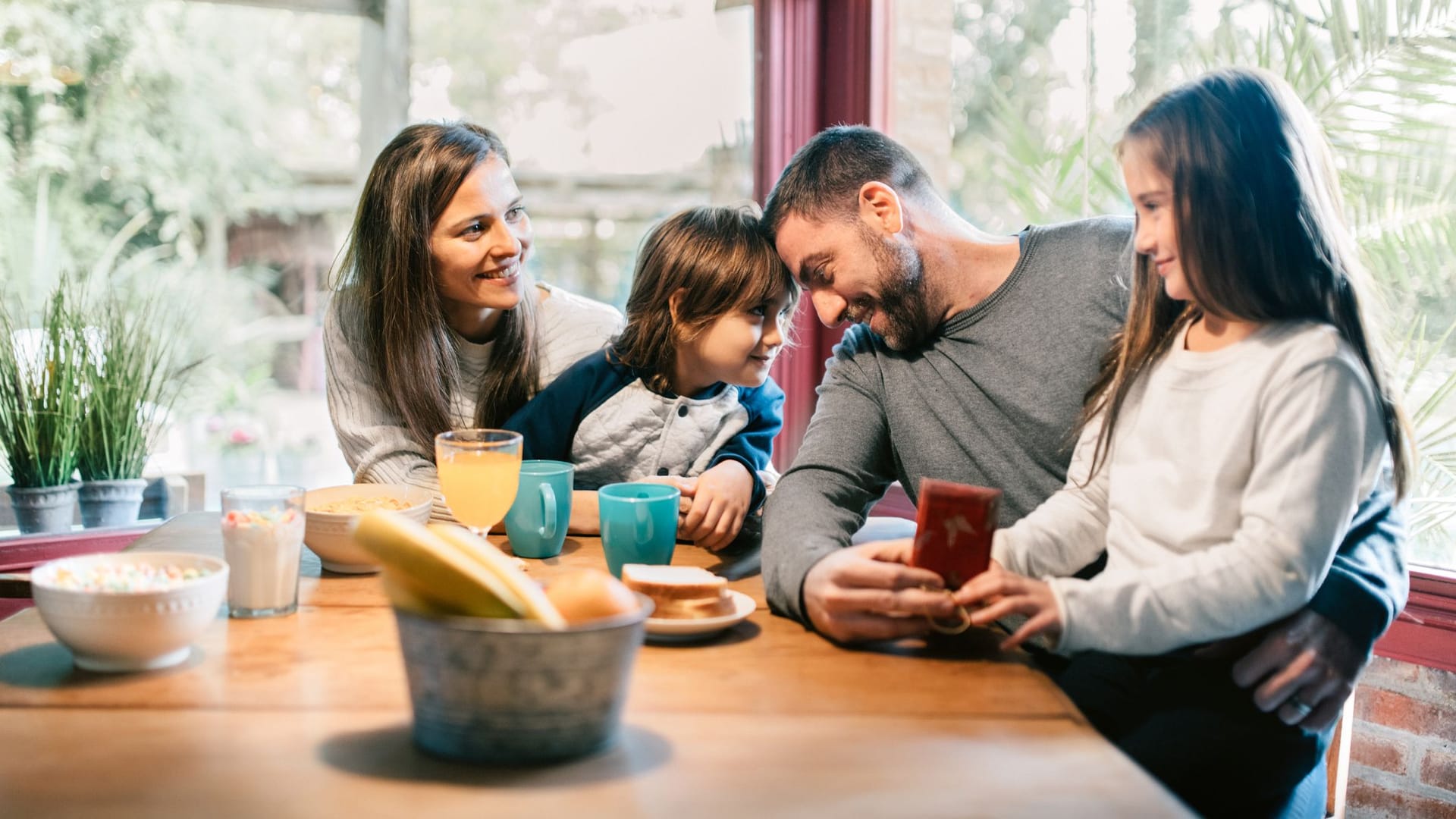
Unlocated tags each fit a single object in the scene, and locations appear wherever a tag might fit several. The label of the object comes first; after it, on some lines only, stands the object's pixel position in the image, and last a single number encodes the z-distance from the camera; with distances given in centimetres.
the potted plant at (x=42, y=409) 269
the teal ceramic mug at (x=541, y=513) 154
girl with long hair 115
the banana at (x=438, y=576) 91
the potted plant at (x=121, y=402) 276
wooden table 87
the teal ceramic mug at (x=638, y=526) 145
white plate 122
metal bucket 90
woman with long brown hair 204
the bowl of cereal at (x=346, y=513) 145
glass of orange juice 145
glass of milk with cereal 126
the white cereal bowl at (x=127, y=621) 107
